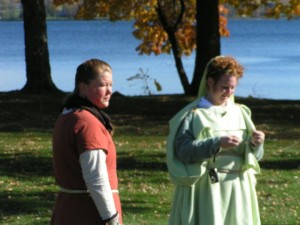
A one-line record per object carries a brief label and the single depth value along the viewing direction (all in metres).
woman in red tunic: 5.35
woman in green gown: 6.36
